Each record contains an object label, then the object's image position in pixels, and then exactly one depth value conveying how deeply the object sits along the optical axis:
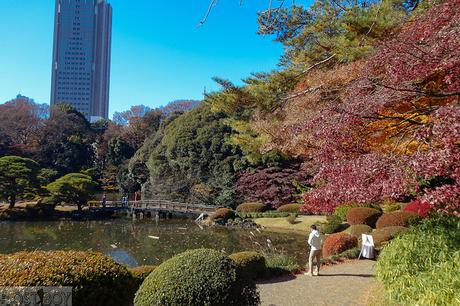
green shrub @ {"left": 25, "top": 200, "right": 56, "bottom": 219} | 22.47
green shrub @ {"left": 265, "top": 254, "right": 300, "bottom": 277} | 8.77
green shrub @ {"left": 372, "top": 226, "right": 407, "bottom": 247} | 12.60
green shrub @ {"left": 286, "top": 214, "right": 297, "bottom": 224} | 20.75
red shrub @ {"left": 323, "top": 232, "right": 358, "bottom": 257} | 11.59
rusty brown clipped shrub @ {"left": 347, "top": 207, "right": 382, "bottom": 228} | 17.41
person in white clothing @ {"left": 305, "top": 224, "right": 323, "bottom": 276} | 8.12
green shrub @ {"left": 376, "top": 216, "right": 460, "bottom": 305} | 3.14
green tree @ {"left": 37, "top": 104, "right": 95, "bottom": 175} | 39.69
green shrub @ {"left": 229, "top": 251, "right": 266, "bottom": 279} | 8.32
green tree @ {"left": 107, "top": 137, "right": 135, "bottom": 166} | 41.09
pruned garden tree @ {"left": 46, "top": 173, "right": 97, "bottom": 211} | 23.50
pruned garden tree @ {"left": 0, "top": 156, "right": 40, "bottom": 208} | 22.70
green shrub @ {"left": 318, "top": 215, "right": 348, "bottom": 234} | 17.80
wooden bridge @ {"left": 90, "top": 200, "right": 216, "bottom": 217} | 25.20
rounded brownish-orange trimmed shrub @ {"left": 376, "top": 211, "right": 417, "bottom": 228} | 15.05
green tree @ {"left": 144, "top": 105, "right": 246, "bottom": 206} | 27.03
